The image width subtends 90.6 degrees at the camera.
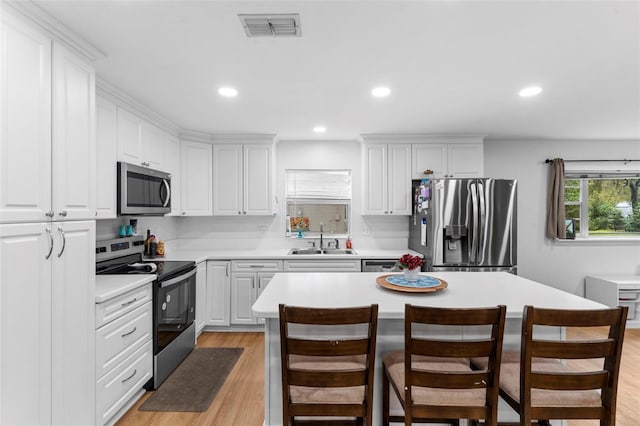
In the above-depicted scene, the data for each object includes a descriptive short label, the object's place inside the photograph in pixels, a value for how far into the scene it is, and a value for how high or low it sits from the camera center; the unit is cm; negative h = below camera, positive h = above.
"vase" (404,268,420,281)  216 -42
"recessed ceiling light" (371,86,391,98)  264 +103
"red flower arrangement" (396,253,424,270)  215 -34
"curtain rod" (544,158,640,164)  452 +74
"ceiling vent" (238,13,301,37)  168 +104
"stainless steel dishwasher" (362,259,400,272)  377 -62
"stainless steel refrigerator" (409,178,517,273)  356 -15
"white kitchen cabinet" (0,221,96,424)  143 -56
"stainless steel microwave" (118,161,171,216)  264 +20
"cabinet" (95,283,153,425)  201 -96
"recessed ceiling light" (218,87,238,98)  266 +103
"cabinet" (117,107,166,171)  278 +68
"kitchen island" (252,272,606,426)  172 -51
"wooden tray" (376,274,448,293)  194 -48
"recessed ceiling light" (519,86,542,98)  264 +104
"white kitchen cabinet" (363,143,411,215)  418 +47
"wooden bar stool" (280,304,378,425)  139 -74
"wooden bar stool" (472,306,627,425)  134 -70
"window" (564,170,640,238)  462 +10
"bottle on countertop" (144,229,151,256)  358 -37
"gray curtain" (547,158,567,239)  442 +13
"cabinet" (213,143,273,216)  420 +44
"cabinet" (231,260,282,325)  380 -85
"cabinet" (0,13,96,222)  145 +43
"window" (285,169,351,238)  458 +10
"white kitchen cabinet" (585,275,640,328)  399 -105
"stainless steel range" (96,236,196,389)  262 -76
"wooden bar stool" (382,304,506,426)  135 -71
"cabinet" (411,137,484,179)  415 +73
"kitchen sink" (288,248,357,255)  417 -52
